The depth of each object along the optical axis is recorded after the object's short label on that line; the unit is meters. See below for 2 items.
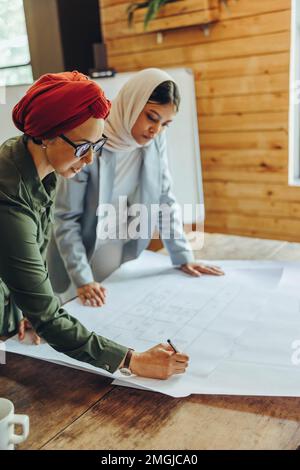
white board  2.41
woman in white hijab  1.28
